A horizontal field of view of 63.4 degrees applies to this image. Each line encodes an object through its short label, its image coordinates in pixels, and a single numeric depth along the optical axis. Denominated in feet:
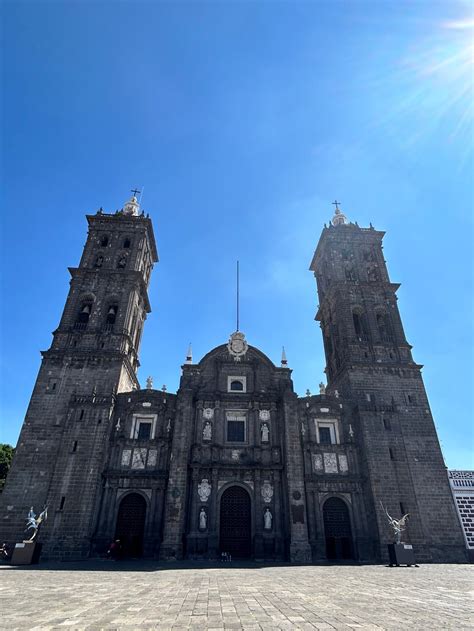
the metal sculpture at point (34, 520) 78.43
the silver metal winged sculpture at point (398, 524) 81.61
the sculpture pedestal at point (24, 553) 69.97
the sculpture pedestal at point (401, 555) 72.38
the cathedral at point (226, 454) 86.89
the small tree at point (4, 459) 147.95
